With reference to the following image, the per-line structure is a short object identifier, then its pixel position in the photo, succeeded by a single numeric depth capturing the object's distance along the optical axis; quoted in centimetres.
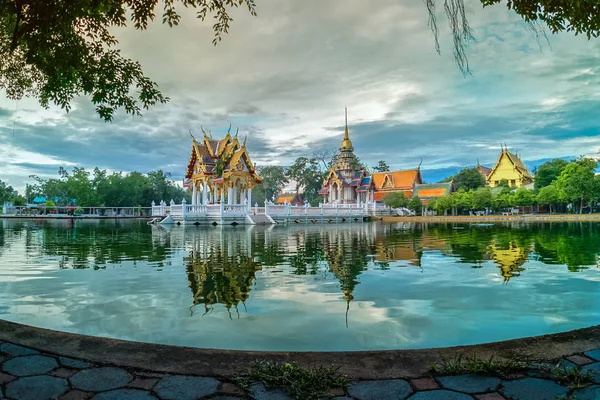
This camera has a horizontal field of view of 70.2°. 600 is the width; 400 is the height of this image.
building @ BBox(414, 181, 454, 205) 5185
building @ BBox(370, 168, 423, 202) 5622
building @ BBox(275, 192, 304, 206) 6644
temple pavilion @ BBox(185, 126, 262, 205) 3281
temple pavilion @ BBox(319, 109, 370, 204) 5222
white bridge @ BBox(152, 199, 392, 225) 3030
